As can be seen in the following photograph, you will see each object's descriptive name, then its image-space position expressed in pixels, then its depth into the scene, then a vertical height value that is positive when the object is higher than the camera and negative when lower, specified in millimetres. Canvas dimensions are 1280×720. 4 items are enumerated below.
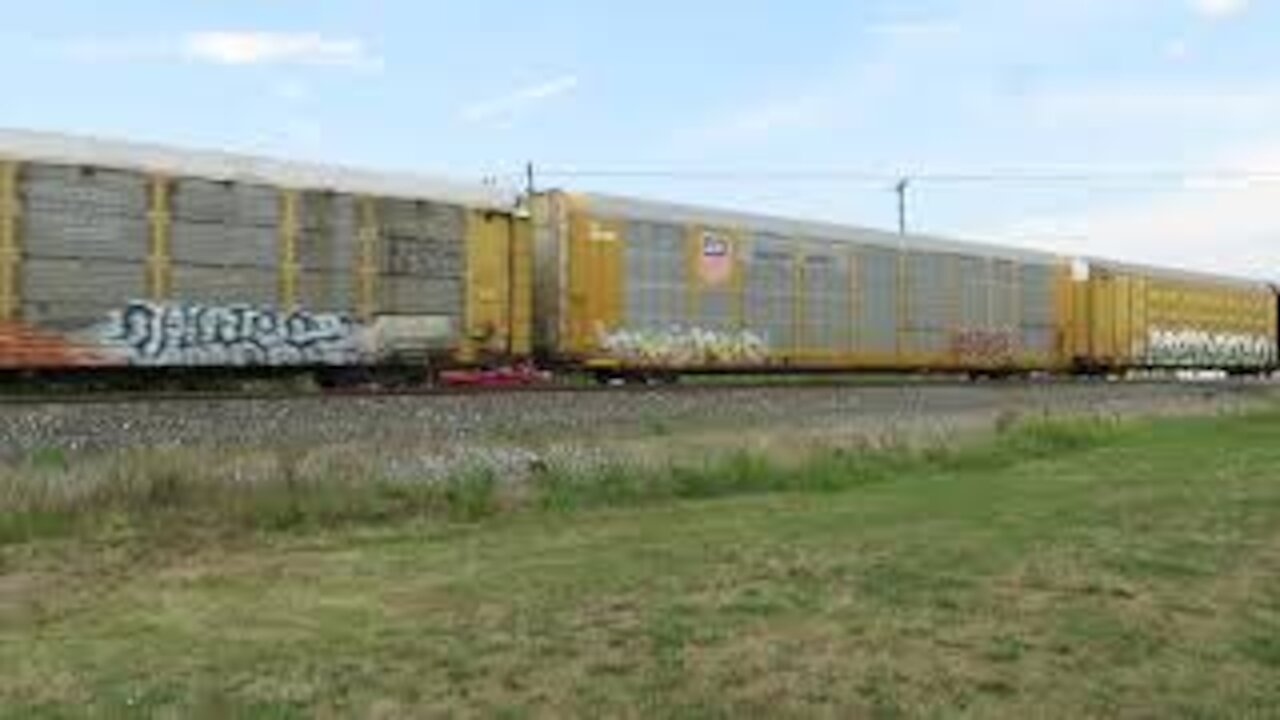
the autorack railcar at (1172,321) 47969 +113
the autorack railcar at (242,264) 23594 +896
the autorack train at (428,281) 23984 +740
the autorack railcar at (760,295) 31828 +602
